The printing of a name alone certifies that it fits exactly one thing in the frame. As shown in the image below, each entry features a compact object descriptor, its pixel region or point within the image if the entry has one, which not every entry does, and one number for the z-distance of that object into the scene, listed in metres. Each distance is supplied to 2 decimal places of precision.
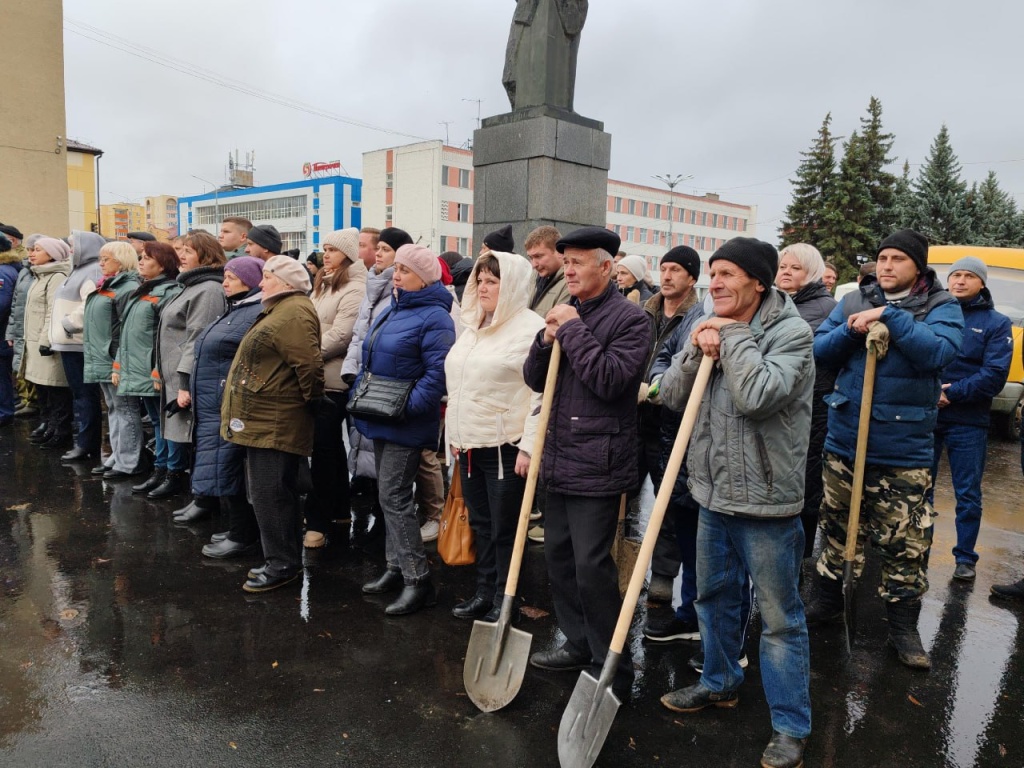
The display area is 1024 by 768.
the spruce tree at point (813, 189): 32.72
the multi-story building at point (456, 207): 73.75
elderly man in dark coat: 3.15
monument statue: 7.61
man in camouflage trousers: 3.60
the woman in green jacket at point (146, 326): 6.20
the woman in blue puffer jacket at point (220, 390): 4.91
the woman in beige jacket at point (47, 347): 7.72
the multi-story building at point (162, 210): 117.50
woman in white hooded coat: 3.73
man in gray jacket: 2.79
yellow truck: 9.86
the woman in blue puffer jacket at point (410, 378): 4.18
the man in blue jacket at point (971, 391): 4.93
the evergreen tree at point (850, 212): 31.44
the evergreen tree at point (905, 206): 25.91
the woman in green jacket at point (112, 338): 6.67
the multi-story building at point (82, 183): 42.72
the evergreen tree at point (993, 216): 24.88
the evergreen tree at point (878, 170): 31.45
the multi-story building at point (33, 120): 18.42
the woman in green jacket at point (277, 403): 4.35
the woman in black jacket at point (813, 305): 4.24
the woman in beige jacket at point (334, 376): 5.30
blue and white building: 82.31
